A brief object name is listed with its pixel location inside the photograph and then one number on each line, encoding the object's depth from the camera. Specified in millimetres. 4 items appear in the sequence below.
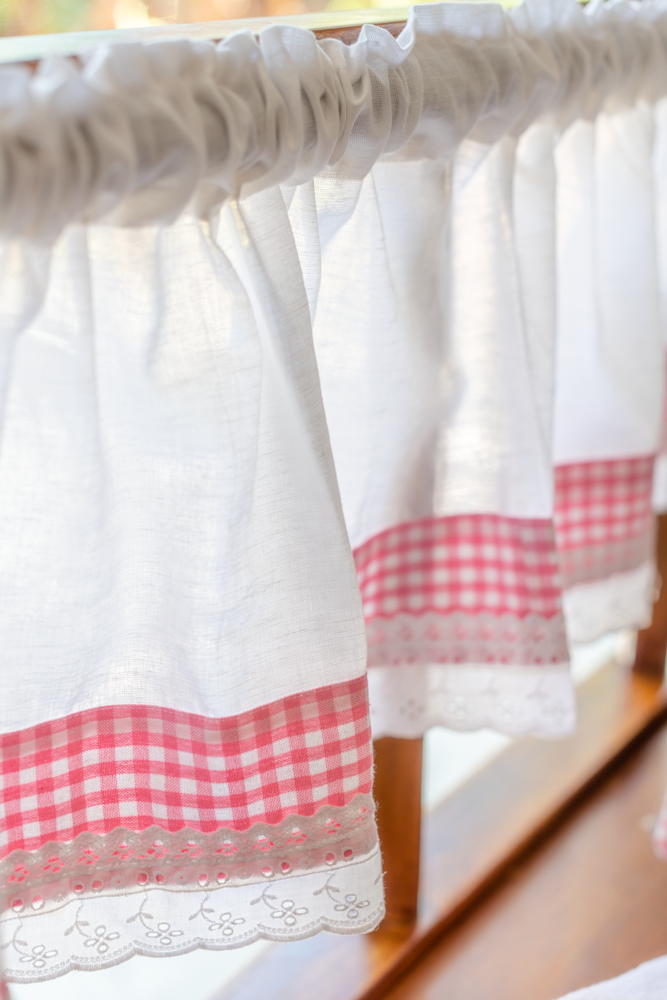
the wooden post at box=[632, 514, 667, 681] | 1315
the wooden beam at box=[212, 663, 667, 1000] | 877
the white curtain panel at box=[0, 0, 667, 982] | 439
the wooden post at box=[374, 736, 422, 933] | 875
